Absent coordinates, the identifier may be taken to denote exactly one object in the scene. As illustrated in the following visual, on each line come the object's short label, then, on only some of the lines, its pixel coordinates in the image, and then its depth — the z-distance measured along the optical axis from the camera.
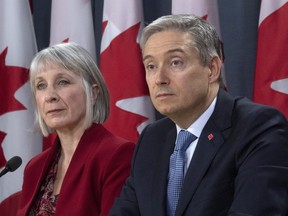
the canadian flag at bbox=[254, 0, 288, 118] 5.66
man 3.48
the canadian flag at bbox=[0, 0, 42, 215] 6.77
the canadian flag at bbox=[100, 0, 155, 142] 6.42
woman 4.79
